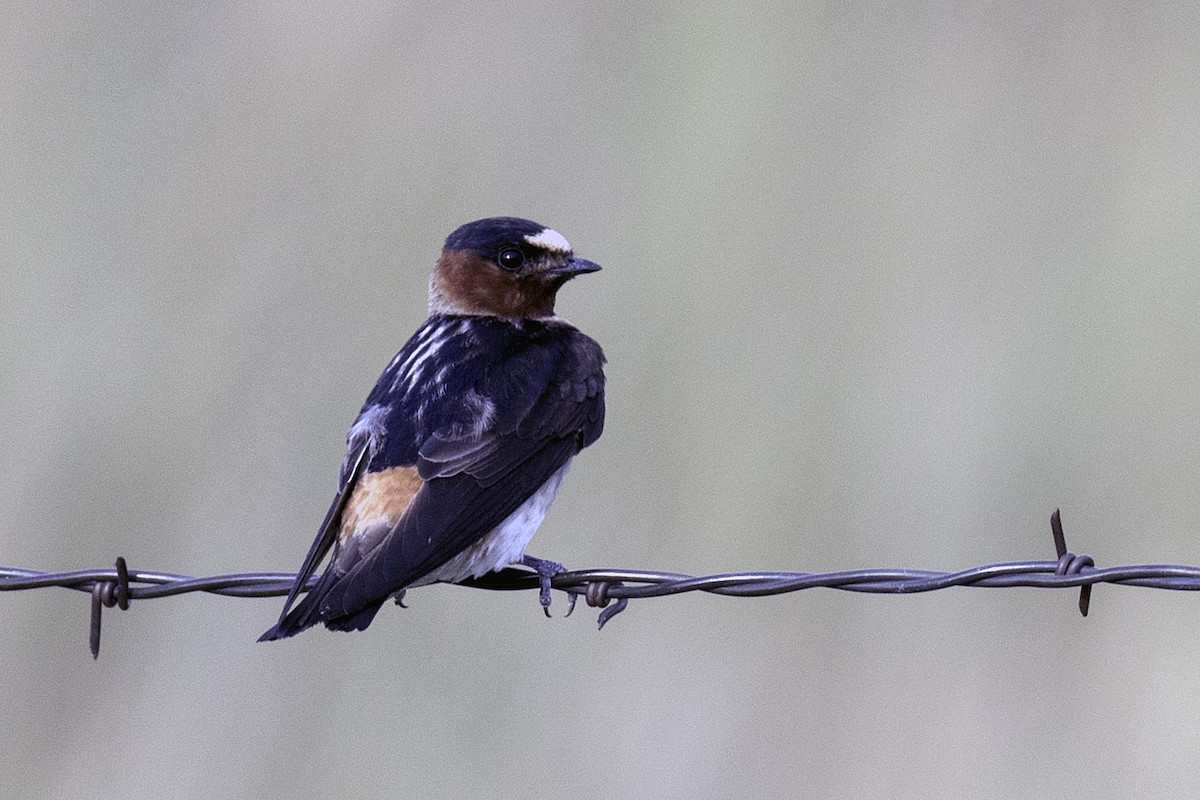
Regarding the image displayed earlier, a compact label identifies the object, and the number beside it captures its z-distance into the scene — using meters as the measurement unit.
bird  7.10
